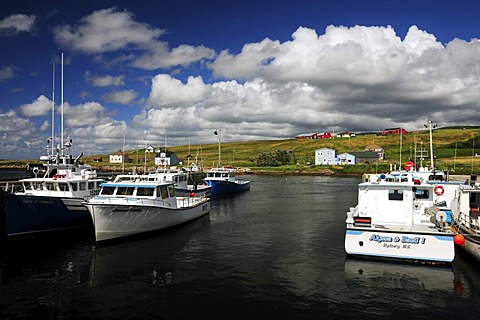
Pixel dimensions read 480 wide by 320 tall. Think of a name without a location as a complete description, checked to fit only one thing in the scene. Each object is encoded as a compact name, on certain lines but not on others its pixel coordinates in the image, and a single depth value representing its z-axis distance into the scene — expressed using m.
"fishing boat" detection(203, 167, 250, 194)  66.50
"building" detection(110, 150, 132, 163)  188.50
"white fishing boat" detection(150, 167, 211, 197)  47.25
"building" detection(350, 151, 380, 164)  152.62
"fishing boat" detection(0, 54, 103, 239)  27.28
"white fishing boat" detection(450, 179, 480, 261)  20.79
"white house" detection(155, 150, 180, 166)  166.98
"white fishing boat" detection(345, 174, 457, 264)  19.84
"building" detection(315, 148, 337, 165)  155.62
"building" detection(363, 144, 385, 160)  159.23
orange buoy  19.01
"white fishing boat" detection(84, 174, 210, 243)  25.72
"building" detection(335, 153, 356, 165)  153.25
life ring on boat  22.36
